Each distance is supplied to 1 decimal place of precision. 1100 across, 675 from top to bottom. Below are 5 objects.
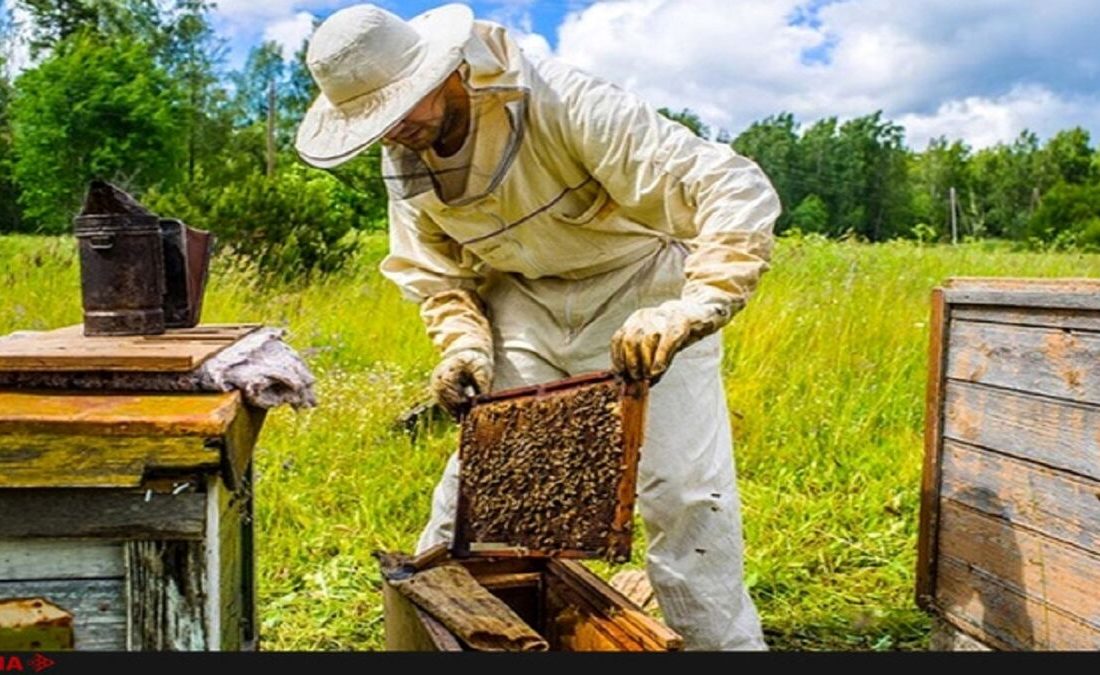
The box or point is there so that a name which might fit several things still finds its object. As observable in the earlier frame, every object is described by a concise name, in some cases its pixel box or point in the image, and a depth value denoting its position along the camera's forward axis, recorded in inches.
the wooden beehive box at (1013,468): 74.0
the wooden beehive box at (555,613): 59.7
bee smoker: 70.4
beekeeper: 71.6
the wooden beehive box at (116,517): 51.7
